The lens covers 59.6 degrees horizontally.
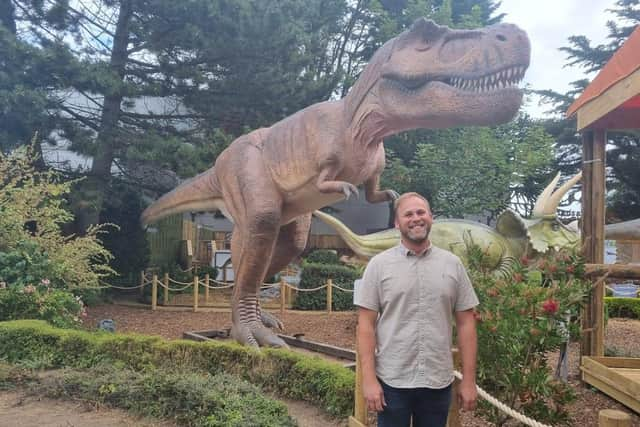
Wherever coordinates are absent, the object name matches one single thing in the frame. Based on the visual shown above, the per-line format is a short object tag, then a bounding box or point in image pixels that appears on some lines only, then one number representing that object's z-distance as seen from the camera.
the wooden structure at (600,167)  3.94
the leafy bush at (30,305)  6.55
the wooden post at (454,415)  2.53
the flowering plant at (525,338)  2.72
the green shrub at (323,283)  10.64
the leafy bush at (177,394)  3.56
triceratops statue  6.82
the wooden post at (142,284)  11.70
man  1.96
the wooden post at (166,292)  10.80
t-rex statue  3.98
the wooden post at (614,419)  1.57
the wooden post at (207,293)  10.85
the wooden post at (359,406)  3.15
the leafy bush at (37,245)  6.92
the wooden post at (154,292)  10.60
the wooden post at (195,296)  10.23
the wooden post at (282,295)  9.99
